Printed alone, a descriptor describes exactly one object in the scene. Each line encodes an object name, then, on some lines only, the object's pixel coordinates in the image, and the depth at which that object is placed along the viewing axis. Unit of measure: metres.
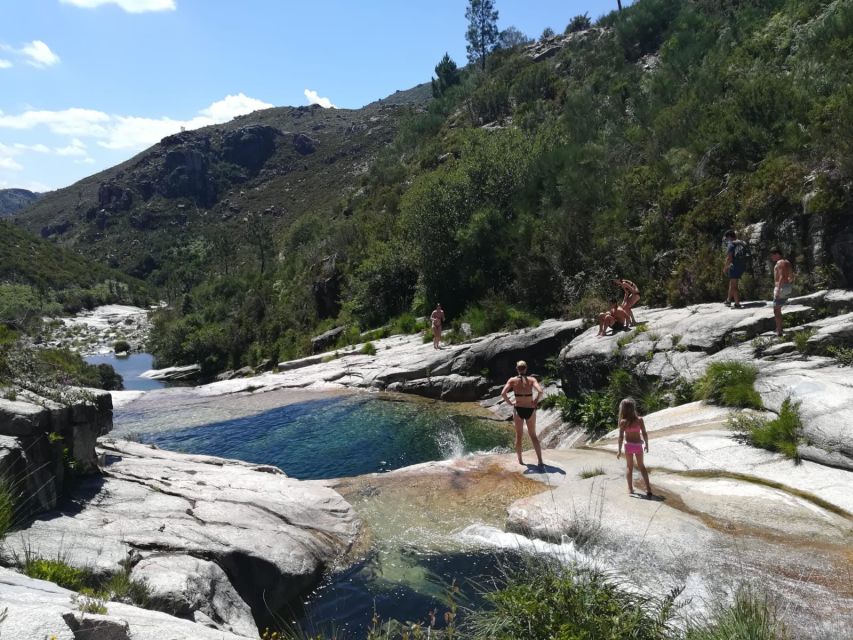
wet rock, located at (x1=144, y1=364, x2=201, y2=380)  45.53
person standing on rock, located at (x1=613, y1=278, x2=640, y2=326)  17.03
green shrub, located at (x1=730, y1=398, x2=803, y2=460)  9.26
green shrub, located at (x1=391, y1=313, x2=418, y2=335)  30.41
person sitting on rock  17.05
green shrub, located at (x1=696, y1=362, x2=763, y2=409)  11.12
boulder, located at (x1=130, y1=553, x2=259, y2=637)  6.21
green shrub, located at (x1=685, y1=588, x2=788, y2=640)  4.20
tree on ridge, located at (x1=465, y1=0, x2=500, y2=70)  77.00
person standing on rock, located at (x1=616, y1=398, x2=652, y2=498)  8.95
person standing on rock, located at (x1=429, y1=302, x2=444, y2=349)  23.72
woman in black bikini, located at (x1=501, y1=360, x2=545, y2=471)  11.57
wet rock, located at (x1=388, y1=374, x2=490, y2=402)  20.58
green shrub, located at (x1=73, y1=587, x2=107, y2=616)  4.23
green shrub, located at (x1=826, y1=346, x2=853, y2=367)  11.03
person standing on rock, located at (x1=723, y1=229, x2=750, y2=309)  15.09
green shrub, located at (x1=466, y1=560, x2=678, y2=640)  4.59
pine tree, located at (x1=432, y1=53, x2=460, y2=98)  78.41
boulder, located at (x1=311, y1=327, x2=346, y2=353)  34.88
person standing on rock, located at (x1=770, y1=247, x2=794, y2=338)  12.87
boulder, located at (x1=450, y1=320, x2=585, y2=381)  19.98
